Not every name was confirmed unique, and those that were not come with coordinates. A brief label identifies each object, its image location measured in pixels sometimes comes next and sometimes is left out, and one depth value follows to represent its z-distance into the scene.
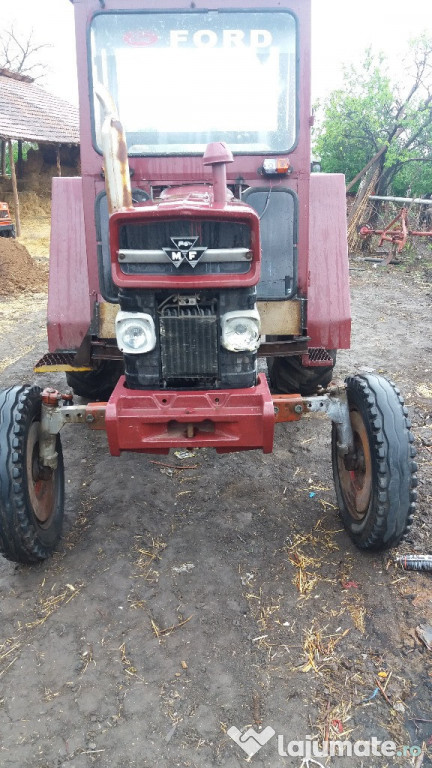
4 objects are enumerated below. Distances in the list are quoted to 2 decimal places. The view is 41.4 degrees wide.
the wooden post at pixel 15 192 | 15.12
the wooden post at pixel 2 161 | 18.91
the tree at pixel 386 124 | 13.47
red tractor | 2.64
